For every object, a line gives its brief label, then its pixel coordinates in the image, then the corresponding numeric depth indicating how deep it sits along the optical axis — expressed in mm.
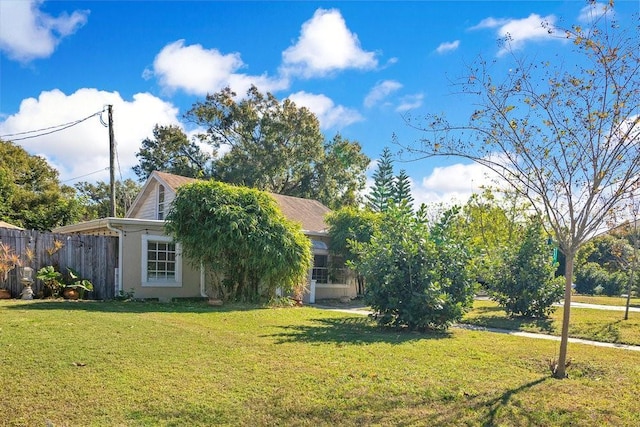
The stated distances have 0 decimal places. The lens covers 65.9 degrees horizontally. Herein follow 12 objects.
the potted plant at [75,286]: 13414
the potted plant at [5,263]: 12797
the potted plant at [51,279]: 13219
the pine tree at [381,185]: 33869
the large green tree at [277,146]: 33062
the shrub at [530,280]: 12461
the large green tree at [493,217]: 25062
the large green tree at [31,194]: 25141
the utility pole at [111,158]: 20594
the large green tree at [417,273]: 9656
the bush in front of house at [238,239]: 13328
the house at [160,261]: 14336
